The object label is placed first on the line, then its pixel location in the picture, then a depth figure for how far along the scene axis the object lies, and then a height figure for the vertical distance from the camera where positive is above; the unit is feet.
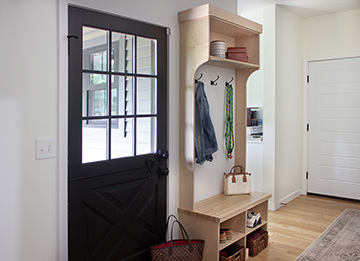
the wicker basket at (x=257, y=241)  10.22 -3.40
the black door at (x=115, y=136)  7.15 -0.25
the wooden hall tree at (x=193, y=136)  8.93 -0.26
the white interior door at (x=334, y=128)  16.19 -0.11
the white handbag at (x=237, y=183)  10.81 -1.76
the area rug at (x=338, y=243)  10.20 -3.69
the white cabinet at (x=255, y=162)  15.47 -1.60
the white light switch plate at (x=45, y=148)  6.47 -0.43
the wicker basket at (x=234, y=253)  9.24 -3.49
